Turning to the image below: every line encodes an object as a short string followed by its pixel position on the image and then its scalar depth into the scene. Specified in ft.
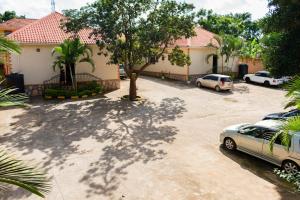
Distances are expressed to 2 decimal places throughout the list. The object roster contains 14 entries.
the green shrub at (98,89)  60.04
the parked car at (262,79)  71.43
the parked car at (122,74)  81.64
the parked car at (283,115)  36.69
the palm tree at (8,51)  9.32
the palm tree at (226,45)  75.63
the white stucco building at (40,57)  56.63
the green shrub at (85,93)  57.48
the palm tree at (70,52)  53.32
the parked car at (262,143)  26.94
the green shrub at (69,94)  56.52
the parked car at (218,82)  65.18
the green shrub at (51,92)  55.70
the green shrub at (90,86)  59.47
